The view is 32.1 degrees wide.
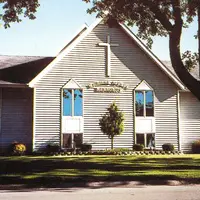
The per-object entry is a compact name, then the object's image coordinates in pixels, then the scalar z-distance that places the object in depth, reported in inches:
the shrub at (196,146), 1050.1
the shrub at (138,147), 975.6
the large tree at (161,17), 614.4
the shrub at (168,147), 995.3
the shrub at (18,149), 917.8
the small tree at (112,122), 949.8
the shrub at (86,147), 957.8
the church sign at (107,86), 1008.1
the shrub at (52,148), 936.9
